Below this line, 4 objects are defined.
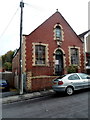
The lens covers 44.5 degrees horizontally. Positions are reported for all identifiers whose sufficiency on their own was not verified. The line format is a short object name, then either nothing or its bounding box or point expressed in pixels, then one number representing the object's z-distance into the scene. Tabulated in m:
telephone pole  9.75
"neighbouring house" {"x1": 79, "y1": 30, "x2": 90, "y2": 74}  16.01
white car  8.05
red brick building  11.36
